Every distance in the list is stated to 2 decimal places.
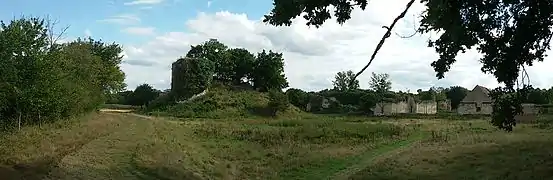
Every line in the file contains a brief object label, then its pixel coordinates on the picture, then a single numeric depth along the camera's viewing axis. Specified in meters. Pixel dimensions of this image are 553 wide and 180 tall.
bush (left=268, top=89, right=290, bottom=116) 62.91
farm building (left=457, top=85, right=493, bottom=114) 72.75
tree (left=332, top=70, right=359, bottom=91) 113.36
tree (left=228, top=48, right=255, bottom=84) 79.81
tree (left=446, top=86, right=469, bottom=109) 101.75
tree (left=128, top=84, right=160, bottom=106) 90.50
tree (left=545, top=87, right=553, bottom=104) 63.92
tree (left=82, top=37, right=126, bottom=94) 48.36
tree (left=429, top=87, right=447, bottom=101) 96.76
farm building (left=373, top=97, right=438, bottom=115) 72.88
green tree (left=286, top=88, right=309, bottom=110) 79.01
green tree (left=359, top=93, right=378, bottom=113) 73.94
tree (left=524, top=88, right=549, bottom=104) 60.38
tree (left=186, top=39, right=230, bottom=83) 80.50
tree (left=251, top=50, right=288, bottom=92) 78.94
